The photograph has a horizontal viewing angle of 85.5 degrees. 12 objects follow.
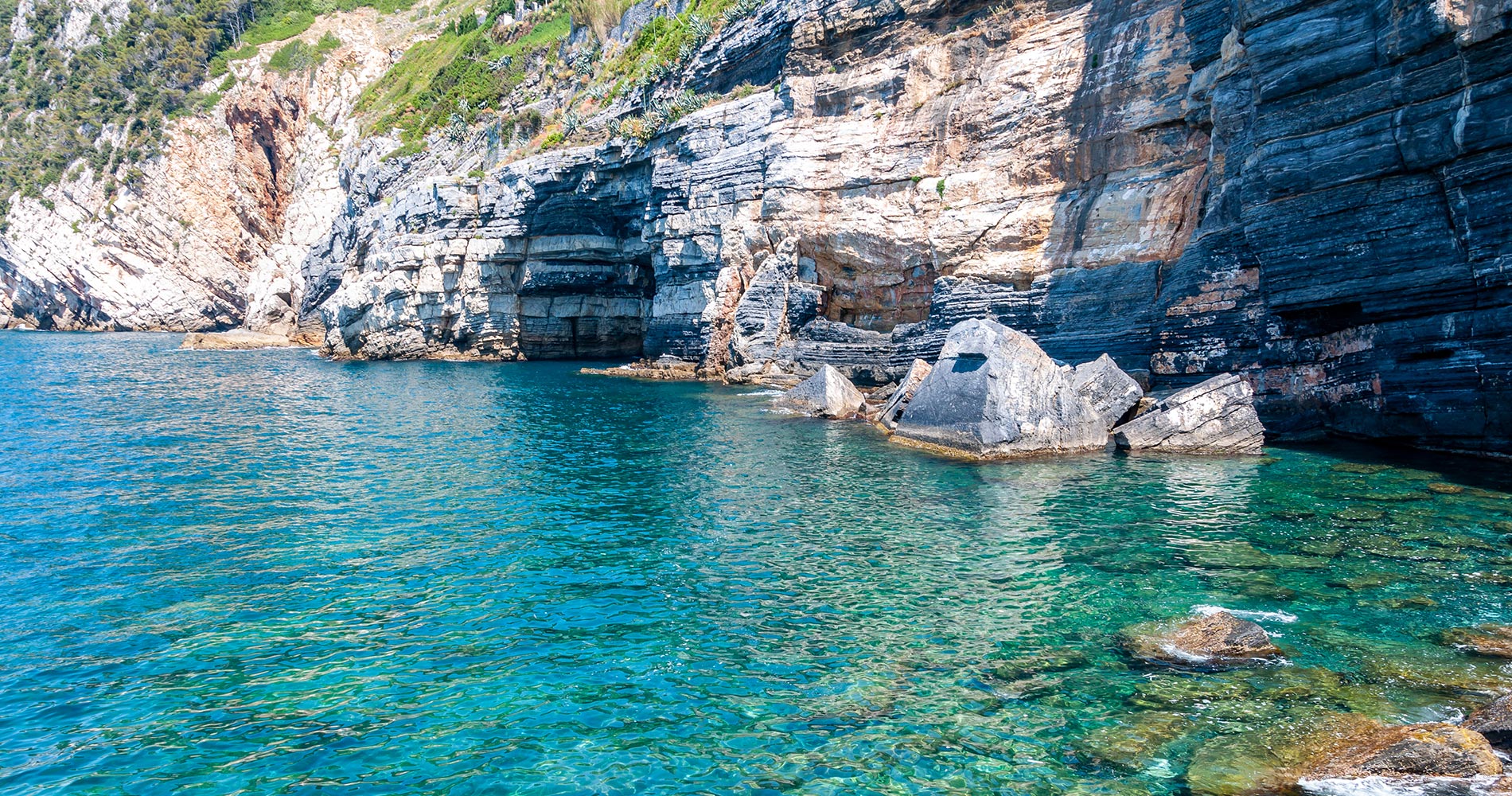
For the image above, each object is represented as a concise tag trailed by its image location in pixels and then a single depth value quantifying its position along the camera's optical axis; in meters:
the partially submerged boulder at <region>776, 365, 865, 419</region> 30.28
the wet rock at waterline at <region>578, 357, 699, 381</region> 43.83
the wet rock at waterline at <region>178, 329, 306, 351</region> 64.38
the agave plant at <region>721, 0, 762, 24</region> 44.66
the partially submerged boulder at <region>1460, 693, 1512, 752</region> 7.93
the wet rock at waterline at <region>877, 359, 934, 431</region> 28.08
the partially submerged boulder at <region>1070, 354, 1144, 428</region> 24.91
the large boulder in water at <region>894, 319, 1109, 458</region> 23.28
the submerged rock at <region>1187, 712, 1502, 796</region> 7.51
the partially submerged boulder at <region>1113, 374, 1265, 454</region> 22.38
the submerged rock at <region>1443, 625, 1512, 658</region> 10.14
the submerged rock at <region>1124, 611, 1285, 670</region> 10.25
